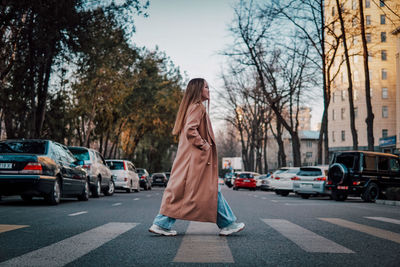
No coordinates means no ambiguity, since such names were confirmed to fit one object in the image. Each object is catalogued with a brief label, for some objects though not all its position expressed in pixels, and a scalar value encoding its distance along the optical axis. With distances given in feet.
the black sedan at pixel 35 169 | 38.22
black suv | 64.03
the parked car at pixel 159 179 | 147.23
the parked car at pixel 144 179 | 110.35
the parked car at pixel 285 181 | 86.84
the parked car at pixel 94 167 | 58.18
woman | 19.66
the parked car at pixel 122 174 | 81.20
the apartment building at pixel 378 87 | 198.49
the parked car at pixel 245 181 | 126.21
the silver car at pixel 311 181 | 73.31
